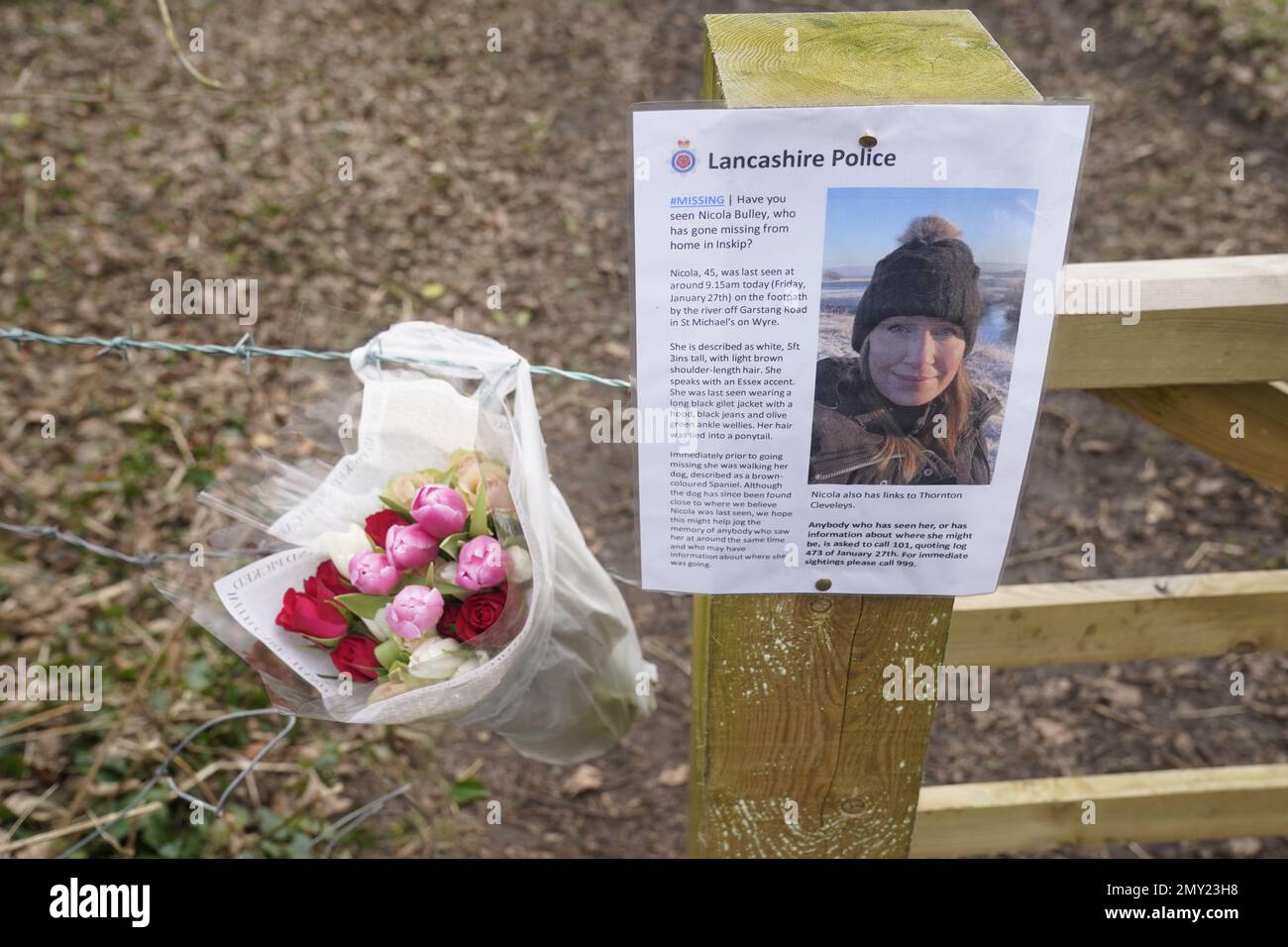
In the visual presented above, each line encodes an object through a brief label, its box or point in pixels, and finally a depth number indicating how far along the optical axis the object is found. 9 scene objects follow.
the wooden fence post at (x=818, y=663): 0.97
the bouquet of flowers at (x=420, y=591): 1.21
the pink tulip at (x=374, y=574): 1.22
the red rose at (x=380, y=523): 1.28
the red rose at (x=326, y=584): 1.27
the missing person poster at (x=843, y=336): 0.92
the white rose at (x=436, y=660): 1.20
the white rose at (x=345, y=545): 1.26
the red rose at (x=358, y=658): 1.23
